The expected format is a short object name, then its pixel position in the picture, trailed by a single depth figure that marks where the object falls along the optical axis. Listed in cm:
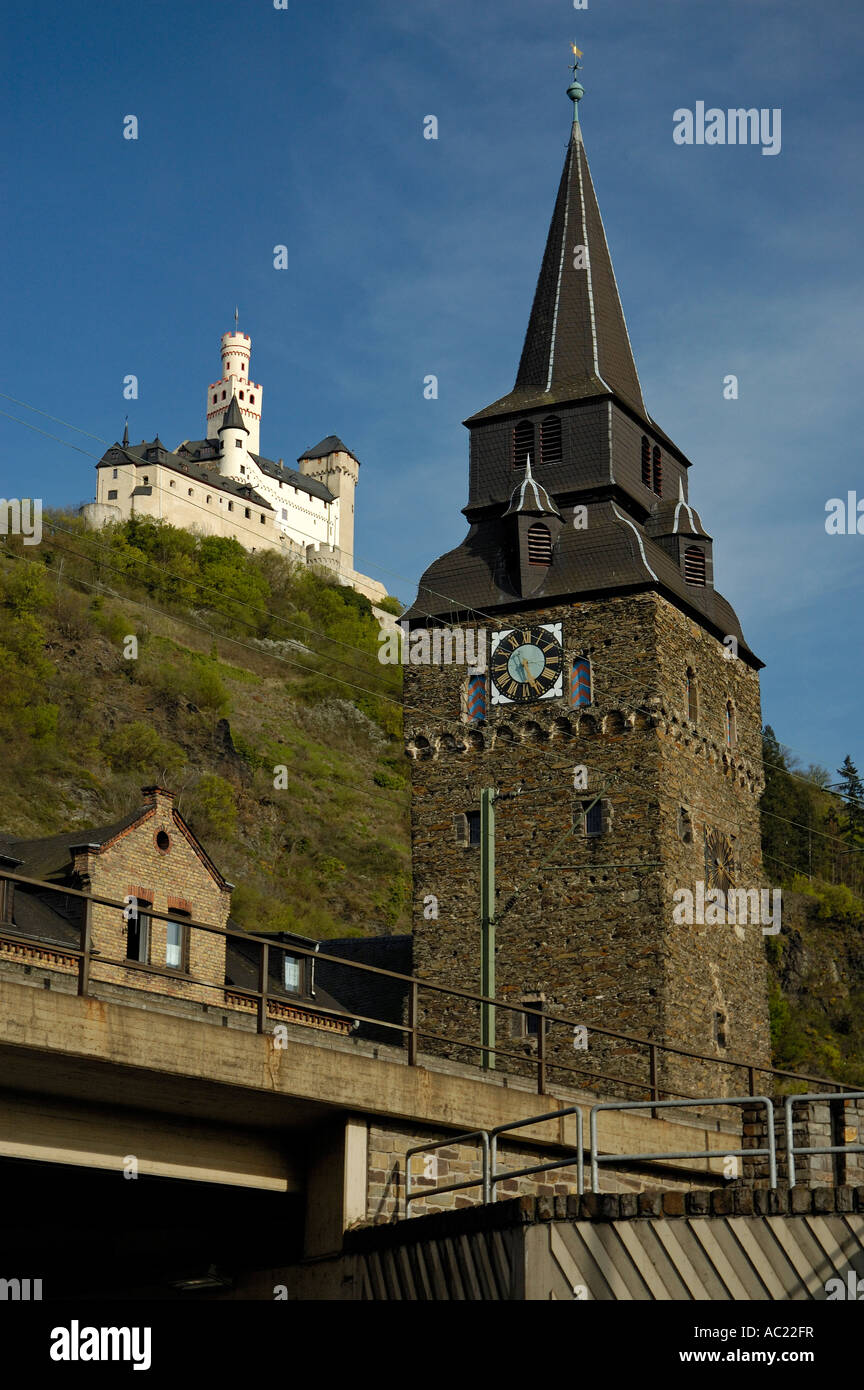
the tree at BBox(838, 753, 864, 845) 10875
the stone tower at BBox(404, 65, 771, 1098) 3947
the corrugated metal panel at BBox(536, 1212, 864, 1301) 1351
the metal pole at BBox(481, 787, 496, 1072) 2627
